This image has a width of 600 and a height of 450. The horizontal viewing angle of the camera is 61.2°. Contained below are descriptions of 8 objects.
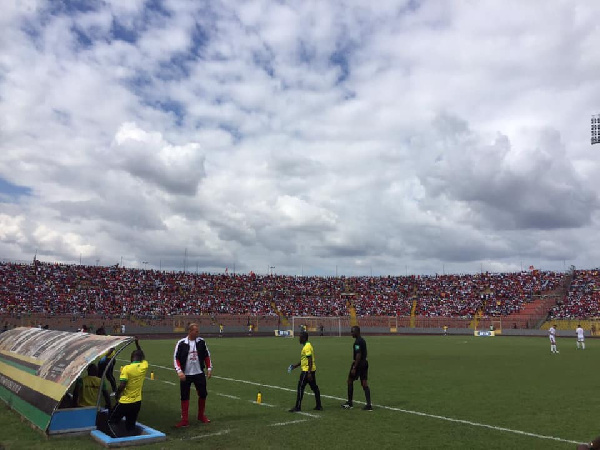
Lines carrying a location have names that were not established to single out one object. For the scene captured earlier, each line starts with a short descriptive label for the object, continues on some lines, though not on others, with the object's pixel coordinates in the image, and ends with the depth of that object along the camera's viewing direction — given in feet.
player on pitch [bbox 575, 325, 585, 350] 120.47
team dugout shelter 33.91
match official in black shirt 43.47
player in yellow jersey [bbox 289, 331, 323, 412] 42.28
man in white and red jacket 37.17
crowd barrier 178.19
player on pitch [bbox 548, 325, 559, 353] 106.83
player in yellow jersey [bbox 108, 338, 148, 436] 32.99
